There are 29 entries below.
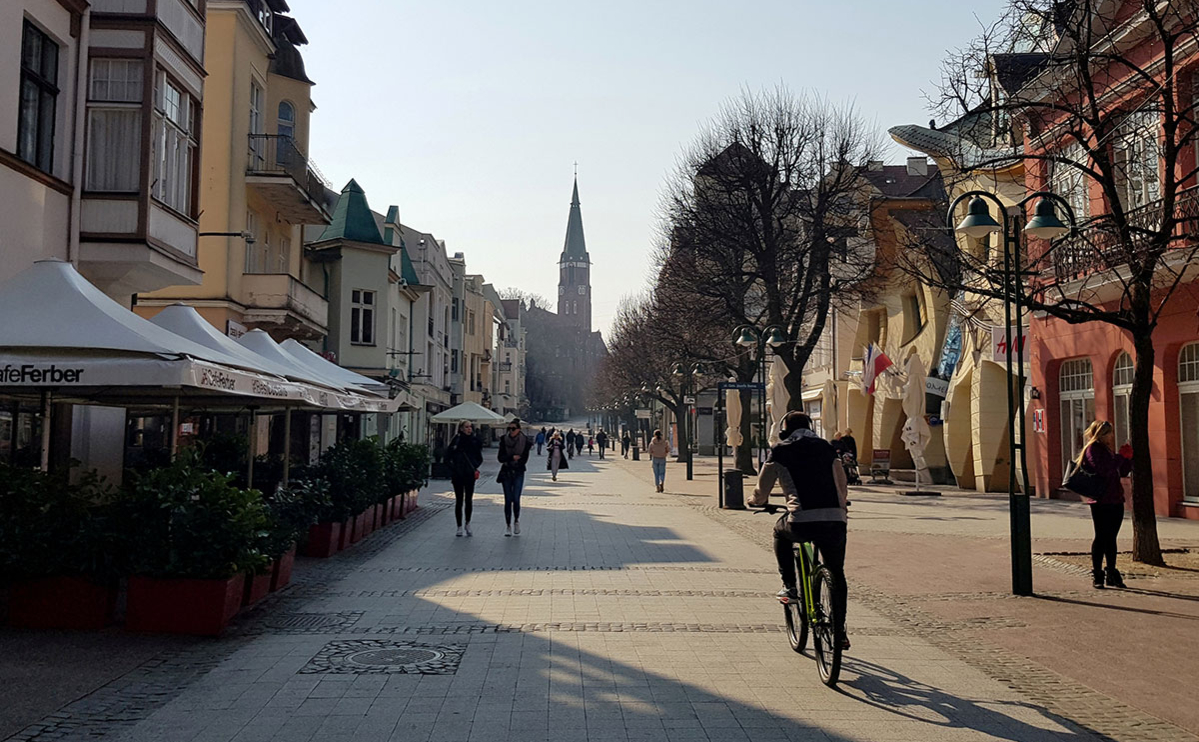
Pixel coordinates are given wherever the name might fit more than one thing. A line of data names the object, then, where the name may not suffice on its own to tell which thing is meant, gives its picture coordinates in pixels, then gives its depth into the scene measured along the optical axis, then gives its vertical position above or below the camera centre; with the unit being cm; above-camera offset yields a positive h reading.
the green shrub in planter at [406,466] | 1981 -29
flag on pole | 3272 +269
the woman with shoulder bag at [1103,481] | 1122 -25
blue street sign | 2302 +143
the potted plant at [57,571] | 859 -96
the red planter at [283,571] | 1073 -120
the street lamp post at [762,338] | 2338 +257
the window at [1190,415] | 1911 +73
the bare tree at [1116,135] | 1221 +409
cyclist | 723 -24
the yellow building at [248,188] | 2448 +622
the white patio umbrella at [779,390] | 2980 +173
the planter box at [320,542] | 1406 -117
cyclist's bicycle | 691 -107
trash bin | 2298 -77
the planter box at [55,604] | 864 -122
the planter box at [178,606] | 855 -122
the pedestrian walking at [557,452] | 3292 +1
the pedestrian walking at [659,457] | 3011 -11
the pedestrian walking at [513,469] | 1742 -27
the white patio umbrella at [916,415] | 2886 +105
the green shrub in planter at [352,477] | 1488 -37
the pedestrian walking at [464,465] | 1723 -21
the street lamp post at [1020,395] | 1114 +64
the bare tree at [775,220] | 3039 +652
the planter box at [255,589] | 964 -125
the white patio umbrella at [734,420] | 4208 +133
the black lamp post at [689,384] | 3648 +268
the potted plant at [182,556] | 857 -83
